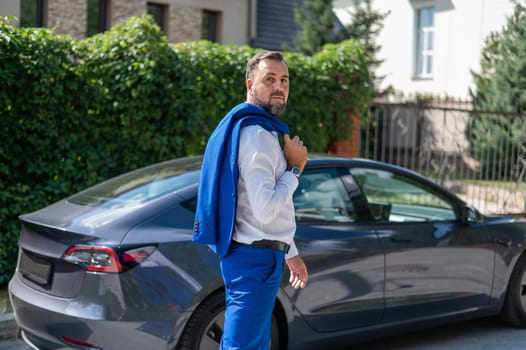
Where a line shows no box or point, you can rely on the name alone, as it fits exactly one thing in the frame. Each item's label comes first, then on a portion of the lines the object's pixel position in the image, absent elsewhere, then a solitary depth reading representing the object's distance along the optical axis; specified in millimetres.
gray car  3923
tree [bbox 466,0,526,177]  13281
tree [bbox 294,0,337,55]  16359
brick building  13789
